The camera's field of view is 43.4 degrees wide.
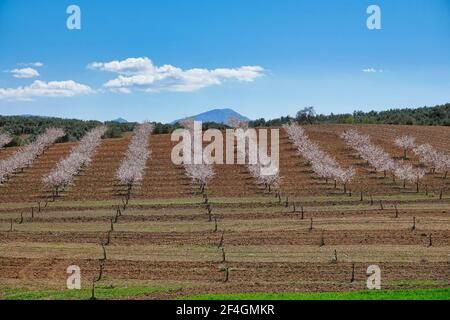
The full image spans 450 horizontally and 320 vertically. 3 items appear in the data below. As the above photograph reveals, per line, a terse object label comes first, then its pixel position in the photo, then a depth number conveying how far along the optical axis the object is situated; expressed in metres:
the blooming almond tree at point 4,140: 106.14
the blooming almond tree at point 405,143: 87.11
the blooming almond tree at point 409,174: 68.00
